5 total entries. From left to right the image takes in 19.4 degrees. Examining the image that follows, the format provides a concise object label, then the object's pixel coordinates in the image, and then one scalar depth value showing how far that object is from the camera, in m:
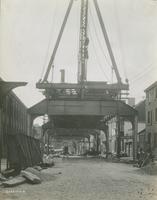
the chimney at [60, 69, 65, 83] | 59.17
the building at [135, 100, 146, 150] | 60.59
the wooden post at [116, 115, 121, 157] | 43.43
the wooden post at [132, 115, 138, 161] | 38.28
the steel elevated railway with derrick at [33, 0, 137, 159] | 35.47
